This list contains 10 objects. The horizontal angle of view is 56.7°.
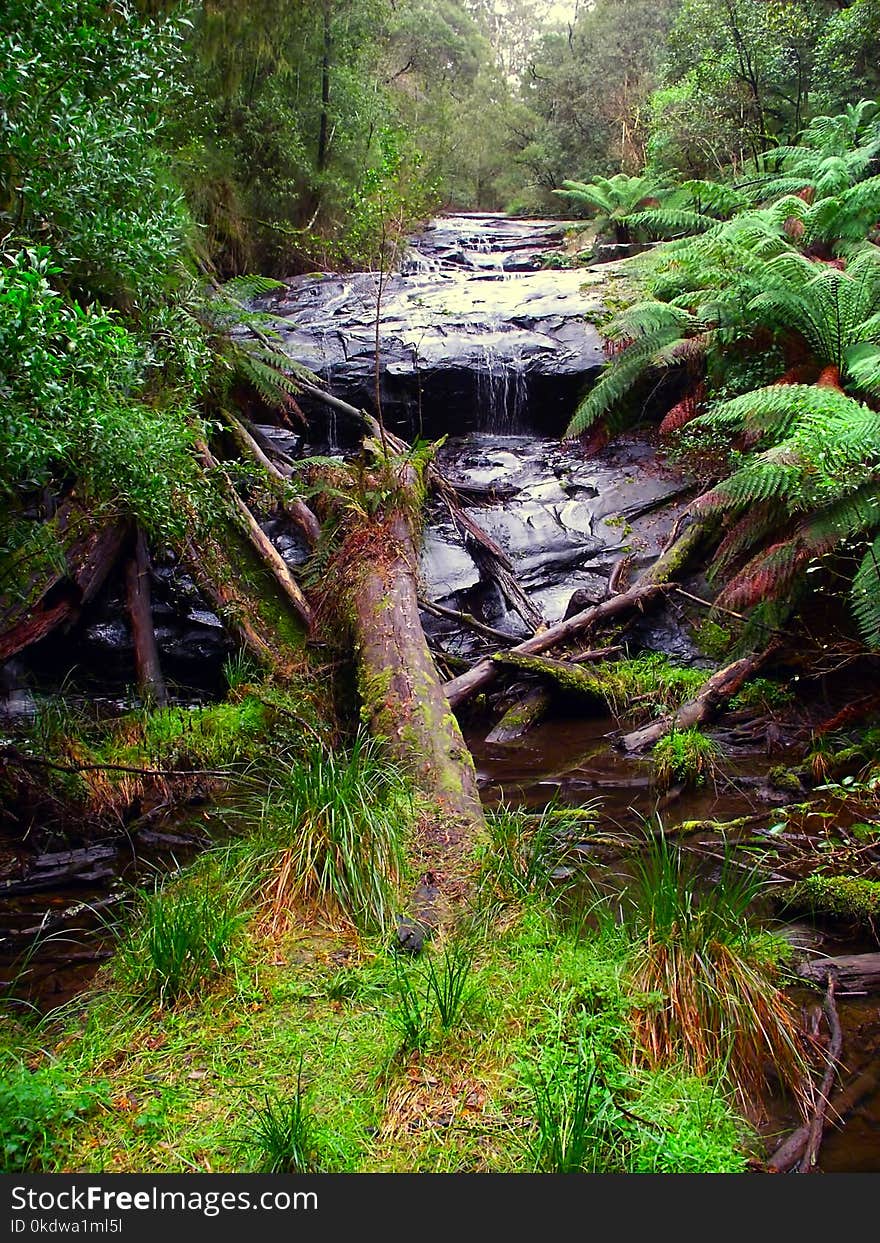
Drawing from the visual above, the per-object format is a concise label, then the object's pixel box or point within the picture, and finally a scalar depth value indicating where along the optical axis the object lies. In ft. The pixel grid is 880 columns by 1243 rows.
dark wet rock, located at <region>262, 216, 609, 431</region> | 34.73
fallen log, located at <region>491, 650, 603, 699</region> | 20.15
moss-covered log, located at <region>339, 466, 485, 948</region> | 11.18
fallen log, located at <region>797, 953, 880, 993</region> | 9.74
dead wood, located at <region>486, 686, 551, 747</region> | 19.58
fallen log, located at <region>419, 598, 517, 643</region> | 22.13
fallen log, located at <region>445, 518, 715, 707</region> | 19.84
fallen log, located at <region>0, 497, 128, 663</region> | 17.66
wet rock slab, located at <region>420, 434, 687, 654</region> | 26.09
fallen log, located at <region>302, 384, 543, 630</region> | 24.22
